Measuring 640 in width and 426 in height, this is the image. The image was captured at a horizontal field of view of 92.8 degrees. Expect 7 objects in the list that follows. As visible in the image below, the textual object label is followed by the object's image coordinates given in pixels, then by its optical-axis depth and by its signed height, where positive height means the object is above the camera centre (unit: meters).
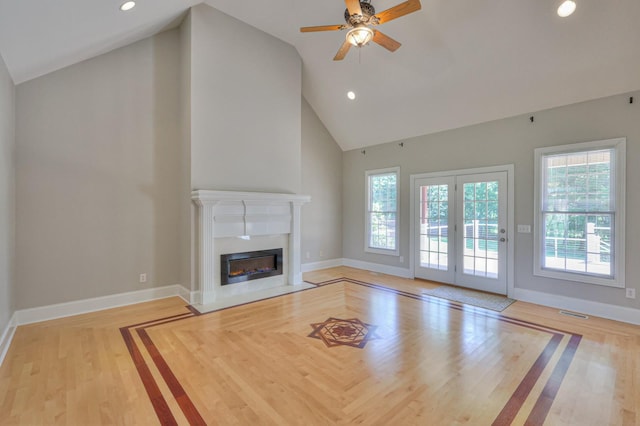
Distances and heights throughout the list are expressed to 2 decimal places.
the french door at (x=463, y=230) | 4.98 -0.33
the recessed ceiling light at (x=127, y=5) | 3.17 +2.20
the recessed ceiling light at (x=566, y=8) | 3.30 +2.23
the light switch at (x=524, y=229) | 4.66 -0.28
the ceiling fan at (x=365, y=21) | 2.79 +1.87
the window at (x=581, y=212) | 3.91 -0.02
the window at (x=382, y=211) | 6.54 +0.01
